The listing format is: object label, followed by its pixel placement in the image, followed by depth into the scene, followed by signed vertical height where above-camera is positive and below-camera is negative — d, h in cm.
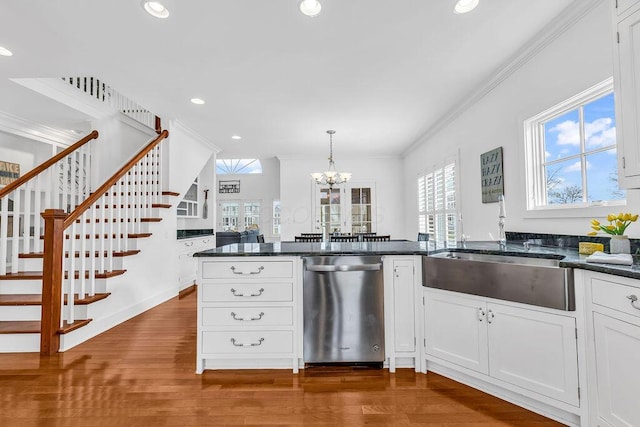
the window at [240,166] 916 +190
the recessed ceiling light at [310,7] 207 +155
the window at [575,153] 207 +57
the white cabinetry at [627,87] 147 +69
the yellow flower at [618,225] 159 +0
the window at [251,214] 896 +42
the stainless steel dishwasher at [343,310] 218 -60
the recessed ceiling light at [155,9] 205 +154
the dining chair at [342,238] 387 -14
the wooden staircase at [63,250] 259 -22
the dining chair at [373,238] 418 -15
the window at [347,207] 698 +47
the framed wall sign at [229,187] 905 +125
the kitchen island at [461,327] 142 -62
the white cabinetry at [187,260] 475 -52
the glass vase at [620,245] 159 -11
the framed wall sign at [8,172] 400 +80
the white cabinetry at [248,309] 216 -58
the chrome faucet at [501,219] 243 +6
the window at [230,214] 902 +43
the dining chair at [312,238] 400 -14
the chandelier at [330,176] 516 +90
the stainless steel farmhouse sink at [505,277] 157 -31
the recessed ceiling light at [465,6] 206 +154
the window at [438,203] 440 +38
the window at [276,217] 882 +31
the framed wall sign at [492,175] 313 +55
